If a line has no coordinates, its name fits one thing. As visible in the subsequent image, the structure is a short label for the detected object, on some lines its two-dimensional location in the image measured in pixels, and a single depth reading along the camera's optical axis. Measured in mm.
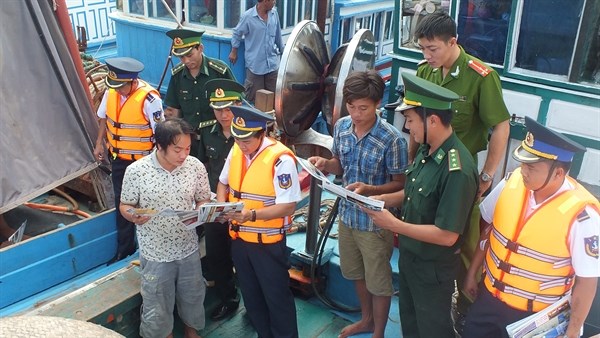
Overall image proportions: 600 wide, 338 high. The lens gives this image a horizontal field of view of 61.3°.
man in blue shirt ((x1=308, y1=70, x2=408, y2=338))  2977
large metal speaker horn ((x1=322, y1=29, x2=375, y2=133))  3545
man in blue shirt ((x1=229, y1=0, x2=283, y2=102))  7293
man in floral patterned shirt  3076
